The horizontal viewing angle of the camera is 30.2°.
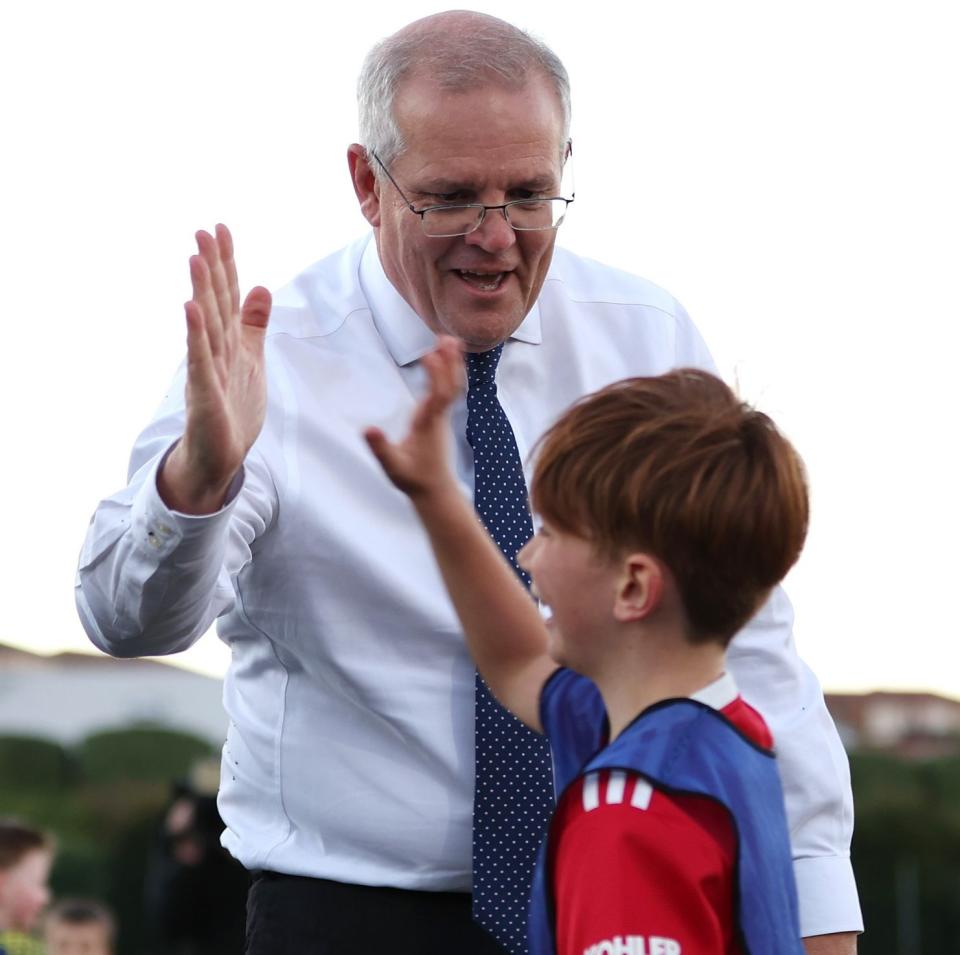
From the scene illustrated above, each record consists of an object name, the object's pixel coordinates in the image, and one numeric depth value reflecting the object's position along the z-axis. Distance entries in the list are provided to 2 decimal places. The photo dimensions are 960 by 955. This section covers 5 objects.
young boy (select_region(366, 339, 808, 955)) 1.92
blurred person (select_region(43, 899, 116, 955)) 8.56
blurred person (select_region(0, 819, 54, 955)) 7.43
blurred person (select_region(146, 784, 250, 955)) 9.91
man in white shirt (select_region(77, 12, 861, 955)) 2.78
